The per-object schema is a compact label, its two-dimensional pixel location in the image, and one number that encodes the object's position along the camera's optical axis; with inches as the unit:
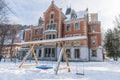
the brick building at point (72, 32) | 1269.7
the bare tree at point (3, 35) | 1038.5
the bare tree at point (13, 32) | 1275.8
